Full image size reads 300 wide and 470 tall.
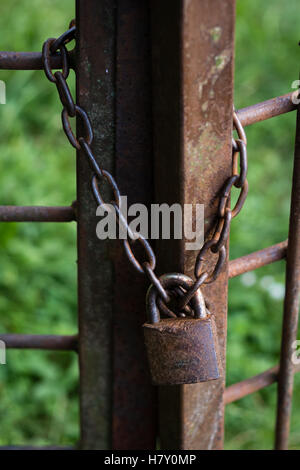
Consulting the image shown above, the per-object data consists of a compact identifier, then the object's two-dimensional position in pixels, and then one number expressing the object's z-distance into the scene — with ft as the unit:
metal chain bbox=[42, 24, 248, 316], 3.54
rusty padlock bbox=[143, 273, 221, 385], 3.60
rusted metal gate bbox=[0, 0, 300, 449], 3.48
